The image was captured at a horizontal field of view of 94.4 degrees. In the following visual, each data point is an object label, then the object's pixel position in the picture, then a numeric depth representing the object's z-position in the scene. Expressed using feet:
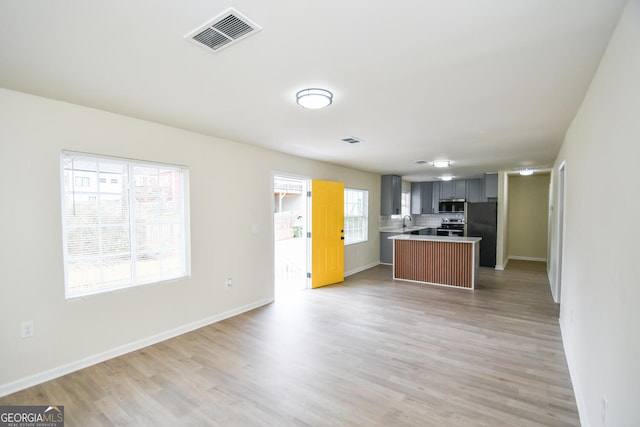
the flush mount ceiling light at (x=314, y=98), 7.74
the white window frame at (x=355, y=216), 22.77
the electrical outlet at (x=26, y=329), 8.14
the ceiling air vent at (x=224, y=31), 4.96
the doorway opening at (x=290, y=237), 18.19
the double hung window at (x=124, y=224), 9.14
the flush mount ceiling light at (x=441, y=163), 18.89
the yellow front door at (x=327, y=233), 18.29
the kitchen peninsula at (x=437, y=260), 18.30
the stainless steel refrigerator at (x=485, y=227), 24.48
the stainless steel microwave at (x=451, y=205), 29.66
